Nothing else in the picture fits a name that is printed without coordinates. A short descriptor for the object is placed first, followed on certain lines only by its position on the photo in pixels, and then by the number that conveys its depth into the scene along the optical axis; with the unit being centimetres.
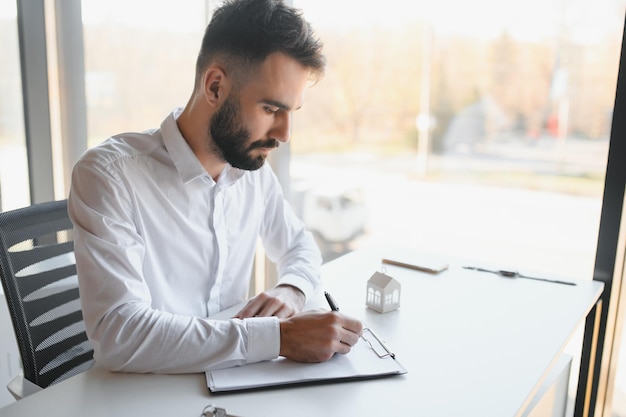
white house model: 136
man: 106
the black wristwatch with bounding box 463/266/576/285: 164
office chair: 132
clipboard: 99
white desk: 93
